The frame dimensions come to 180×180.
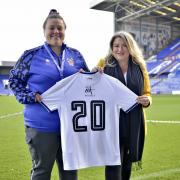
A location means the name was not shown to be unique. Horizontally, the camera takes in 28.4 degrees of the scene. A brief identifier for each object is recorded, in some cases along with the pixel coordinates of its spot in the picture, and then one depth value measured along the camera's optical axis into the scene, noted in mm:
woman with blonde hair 3672
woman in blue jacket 3236
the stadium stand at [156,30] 36000
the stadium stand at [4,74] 52831
